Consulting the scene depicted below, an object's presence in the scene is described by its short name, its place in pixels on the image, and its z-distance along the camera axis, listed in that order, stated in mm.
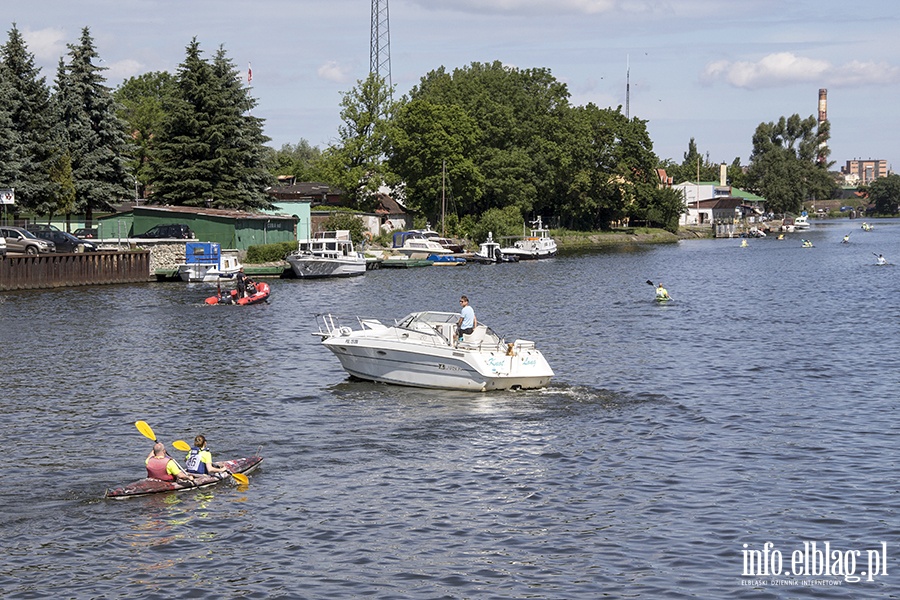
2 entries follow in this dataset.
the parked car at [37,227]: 79356
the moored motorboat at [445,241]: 112250
